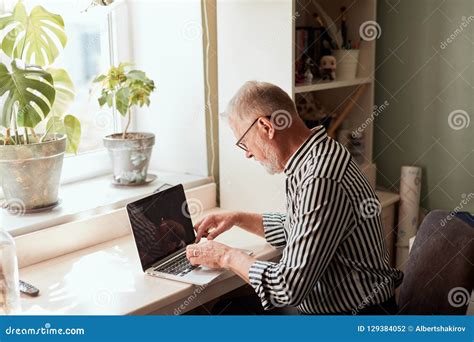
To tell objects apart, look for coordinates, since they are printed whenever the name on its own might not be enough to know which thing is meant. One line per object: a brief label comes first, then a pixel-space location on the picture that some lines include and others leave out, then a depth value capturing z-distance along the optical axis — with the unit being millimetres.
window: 2299
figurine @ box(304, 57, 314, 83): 2311
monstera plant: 1837
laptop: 1757
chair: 1684
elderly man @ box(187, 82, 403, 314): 1528
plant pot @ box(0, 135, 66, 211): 1914
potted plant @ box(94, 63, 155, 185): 2238
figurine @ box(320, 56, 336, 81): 2418
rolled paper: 2531
